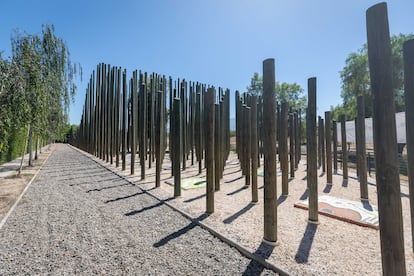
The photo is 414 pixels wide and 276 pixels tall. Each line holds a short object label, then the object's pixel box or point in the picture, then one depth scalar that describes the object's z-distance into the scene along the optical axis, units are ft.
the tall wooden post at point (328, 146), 20.27
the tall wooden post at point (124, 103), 35.09
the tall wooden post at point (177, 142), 15.71
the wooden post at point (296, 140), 28.13
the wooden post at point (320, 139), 21.97
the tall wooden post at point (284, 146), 14.55
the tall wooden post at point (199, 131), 28.12
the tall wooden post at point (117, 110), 34.95
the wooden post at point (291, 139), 23.36
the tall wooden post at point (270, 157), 8.70
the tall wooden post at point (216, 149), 12.65
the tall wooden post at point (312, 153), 10.57
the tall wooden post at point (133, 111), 25.36
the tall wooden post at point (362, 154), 14.96
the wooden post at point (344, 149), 21.36
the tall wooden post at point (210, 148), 12.22
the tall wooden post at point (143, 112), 24.69
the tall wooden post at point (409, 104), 5.20
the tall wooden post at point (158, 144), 19.08
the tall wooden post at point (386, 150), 5.12
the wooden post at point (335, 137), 27.28
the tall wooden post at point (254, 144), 13.89
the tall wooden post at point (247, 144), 16.08
